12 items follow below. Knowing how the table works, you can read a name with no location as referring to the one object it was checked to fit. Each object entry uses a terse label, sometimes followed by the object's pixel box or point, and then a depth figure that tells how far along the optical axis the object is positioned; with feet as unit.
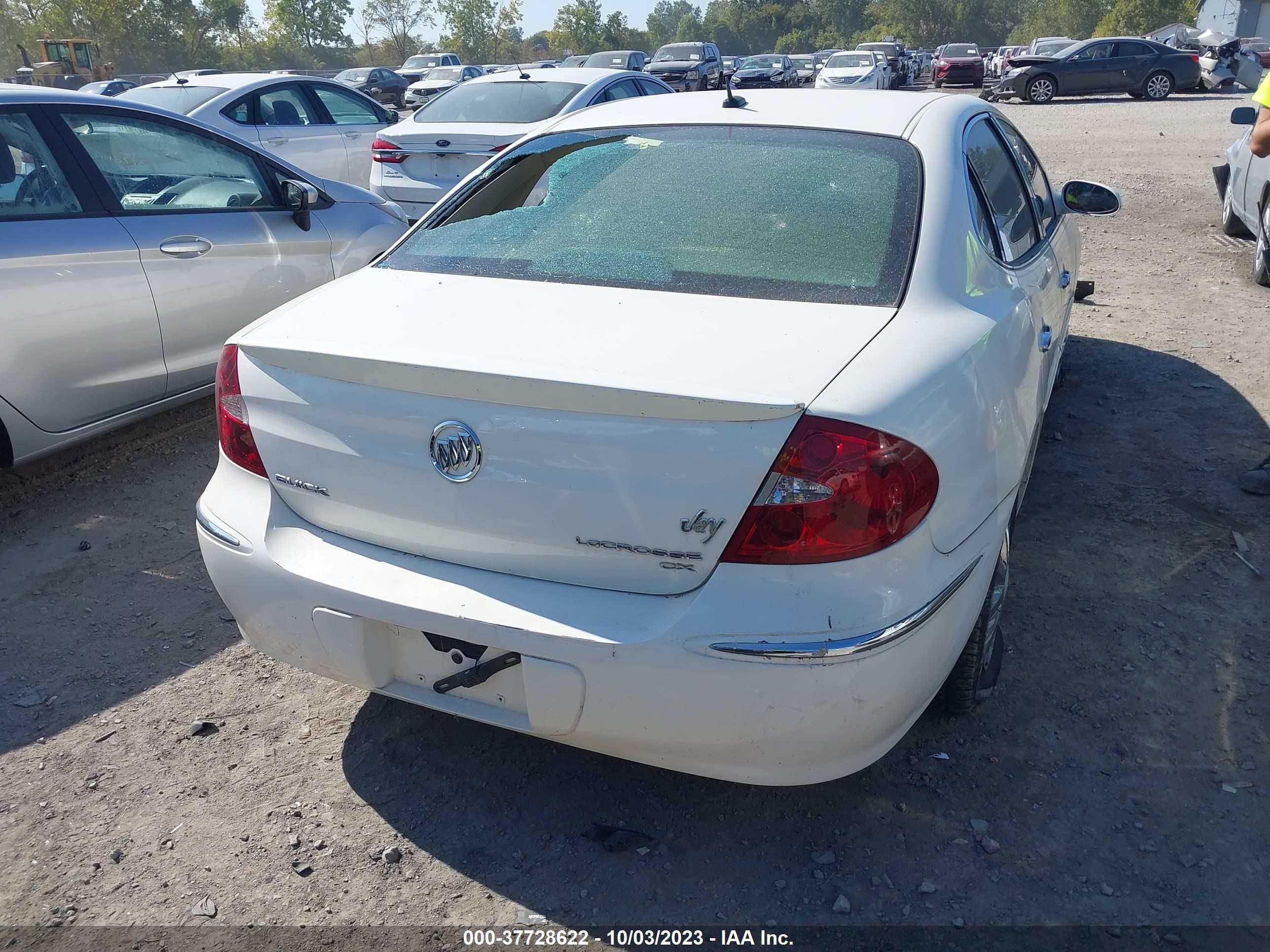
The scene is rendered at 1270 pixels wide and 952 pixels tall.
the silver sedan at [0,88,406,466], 13.37
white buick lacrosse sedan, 6.59
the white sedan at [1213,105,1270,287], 24.20
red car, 107.55
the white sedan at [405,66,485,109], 92.73
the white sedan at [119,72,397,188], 29.71
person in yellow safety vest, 13.75
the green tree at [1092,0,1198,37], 214.07
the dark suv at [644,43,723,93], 107.65
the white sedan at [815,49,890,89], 90.94
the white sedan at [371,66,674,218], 27.45
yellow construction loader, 131.23
